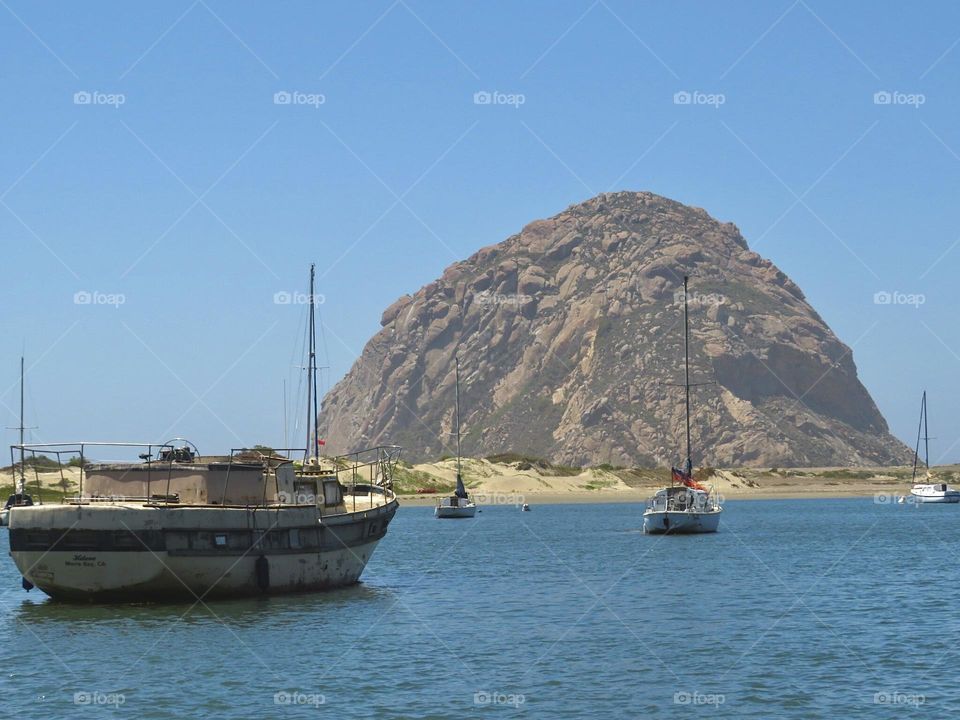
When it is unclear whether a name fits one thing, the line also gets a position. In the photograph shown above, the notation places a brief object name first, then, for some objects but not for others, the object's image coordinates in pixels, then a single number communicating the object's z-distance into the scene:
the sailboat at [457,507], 128.88
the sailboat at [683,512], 88.81
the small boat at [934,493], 168.50
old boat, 44.03
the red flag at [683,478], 91.41
